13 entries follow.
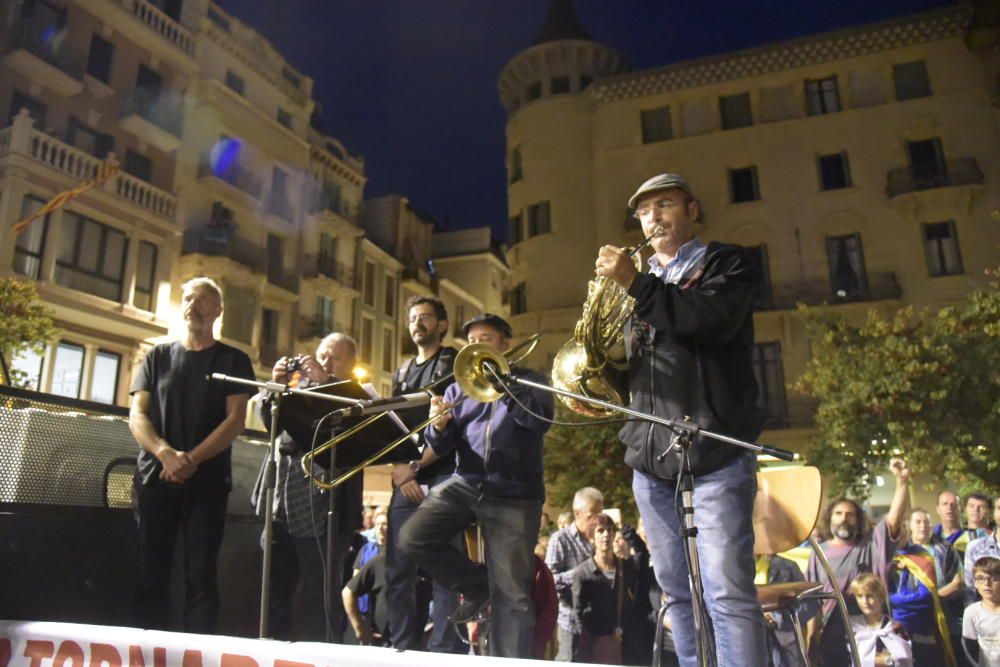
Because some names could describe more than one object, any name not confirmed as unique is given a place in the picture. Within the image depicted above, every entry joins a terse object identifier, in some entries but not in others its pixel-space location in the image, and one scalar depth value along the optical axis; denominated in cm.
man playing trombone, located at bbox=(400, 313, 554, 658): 394
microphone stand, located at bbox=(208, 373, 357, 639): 308
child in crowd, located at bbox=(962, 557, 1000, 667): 539
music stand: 343
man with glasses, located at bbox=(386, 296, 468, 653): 461
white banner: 234
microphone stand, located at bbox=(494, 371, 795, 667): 236
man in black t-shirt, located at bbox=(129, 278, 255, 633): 394
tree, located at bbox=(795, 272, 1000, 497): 1625
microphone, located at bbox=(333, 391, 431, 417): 319
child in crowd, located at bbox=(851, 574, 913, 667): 539
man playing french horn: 264
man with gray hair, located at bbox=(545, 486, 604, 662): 646
